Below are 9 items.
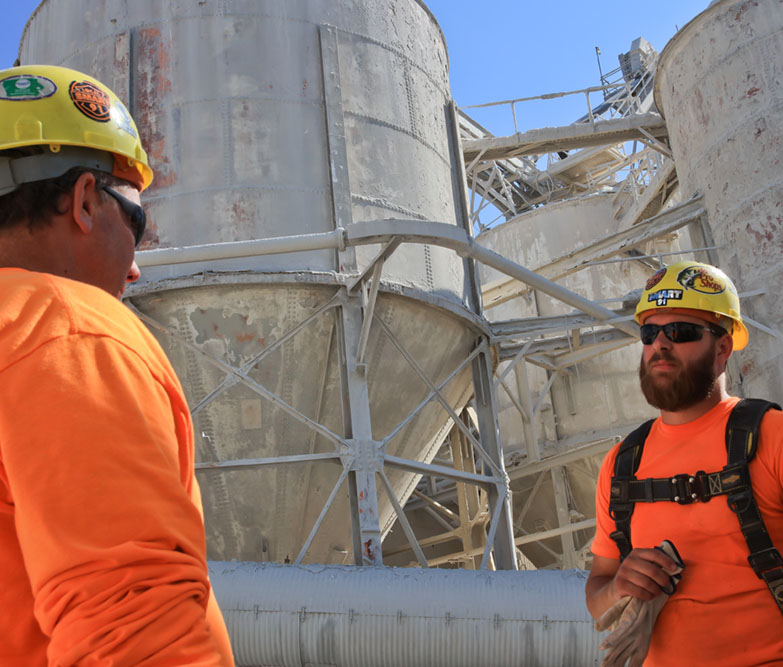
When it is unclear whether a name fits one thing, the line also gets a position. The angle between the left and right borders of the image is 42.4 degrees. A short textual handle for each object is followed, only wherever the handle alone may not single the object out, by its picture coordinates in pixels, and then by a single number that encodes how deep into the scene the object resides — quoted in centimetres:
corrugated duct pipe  669
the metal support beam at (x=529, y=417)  1609
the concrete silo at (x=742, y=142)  1144
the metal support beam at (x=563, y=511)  1648
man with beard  275
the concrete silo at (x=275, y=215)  935
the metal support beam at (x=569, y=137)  1479
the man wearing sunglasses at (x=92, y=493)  132
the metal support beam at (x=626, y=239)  1263
